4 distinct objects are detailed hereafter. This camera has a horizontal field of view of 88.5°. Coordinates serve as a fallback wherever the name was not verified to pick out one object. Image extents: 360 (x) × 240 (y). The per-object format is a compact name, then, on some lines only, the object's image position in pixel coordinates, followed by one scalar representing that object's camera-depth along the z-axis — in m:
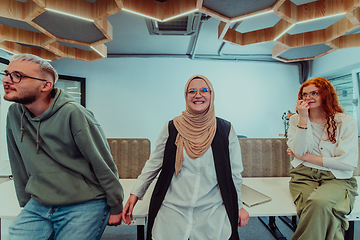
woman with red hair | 1.27
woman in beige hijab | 1.14
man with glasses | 1.02
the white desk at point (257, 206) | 1.29
